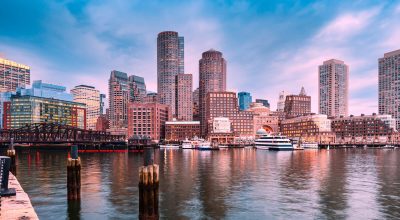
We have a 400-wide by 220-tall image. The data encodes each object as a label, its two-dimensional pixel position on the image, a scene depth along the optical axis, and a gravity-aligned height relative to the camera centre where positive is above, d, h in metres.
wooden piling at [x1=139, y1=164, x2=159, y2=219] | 28.83 -5.52
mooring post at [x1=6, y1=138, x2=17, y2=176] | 67.38 -6.84
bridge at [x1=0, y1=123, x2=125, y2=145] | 181.75 -8.80
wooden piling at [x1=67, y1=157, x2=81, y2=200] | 44.00 -6.96
